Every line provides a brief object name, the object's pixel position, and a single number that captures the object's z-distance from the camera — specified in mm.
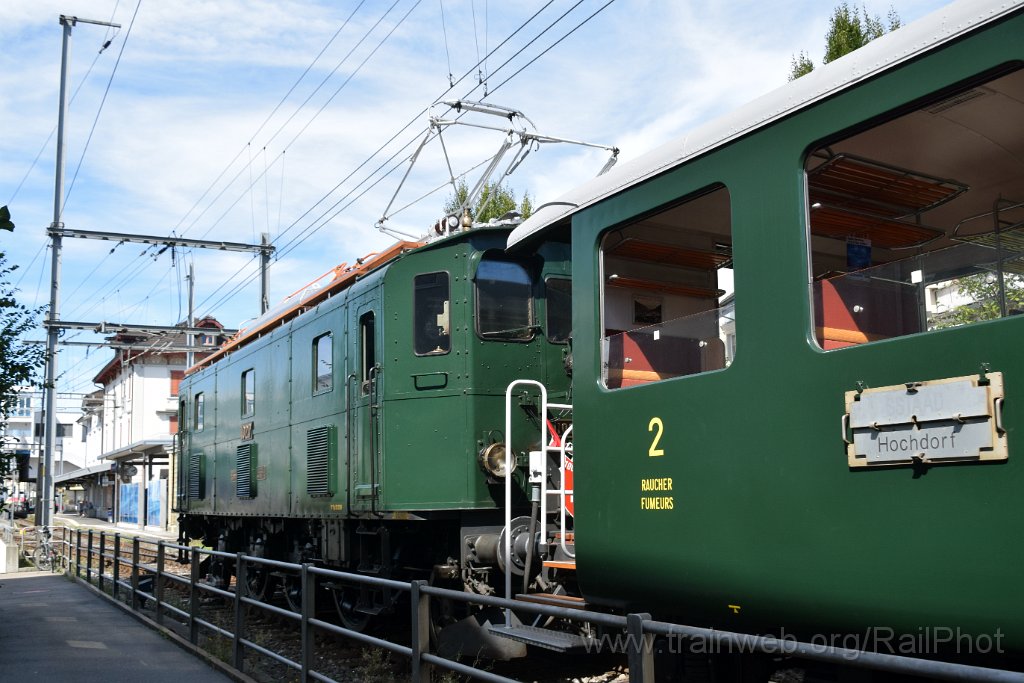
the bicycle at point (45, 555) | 24250
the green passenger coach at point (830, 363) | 3639
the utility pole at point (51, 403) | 25312
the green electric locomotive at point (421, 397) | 8586
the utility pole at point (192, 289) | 39734
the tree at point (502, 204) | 28375
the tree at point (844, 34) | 20984
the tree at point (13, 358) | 11109
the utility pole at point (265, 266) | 24297
